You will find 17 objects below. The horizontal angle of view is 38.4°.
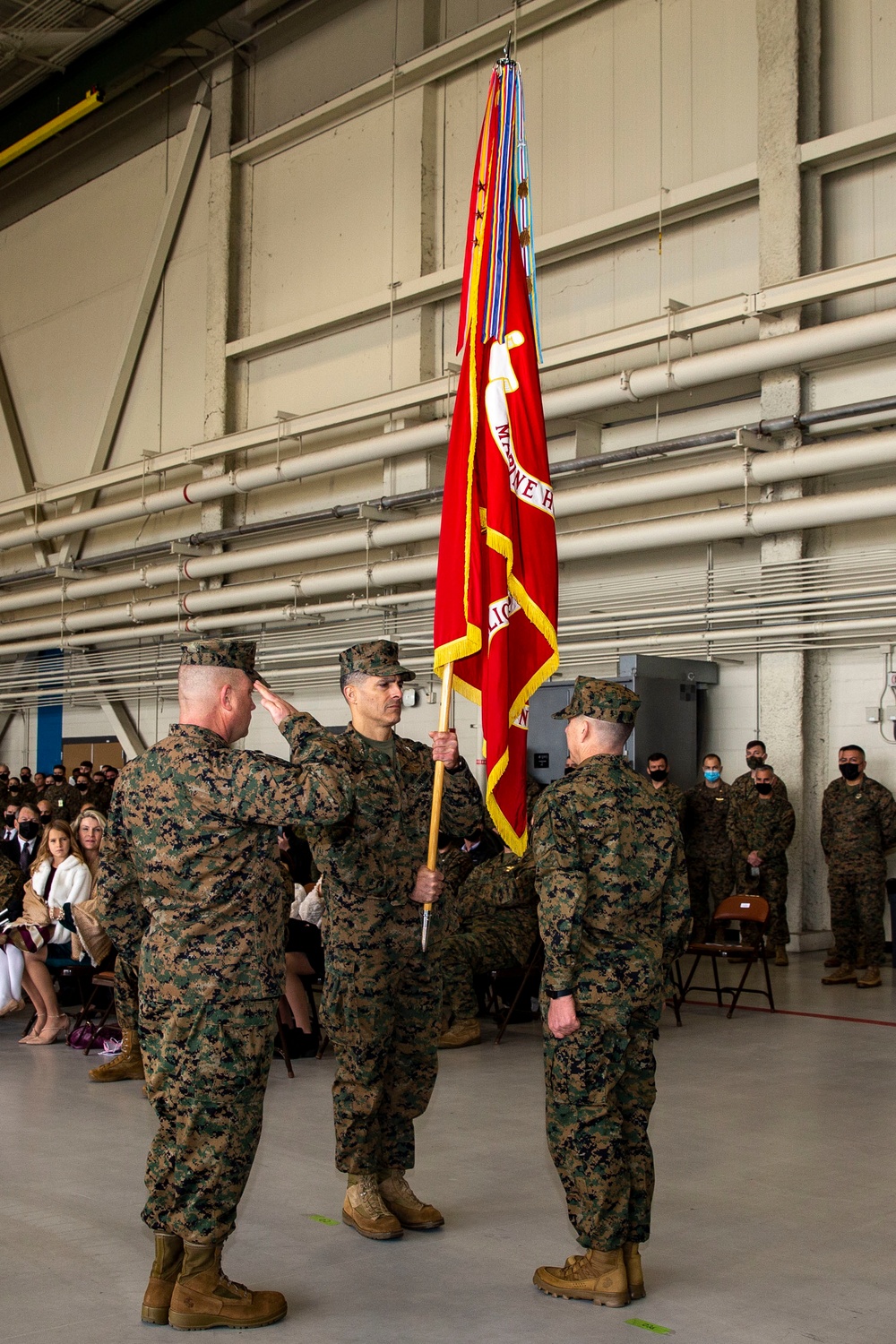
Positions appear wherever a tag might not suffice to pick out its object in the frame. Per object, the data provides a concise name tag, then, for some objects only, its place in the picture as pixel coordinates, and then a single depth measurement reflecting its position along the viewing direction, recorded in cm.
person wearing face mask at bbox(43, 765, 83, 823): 1378
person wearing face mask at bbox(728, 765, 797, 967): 970
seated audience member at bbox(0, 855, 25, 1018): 682
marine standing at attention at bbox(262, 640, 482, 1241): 380
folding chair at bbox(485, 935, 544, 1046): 691
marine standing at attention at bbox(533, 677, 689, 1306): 330
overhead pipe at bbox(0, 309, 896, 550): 918
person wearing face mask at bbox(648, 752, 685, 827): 1003
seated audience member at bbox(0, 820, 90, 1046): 690
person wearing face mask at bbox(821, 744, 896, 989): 910
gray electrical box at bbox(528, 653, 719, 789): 1017
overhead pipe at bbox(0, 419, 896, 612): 913
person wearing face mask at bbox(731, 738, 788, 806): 985
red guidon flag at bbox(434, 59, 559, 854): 396
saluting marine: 310
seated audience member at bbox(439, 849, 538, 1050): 676
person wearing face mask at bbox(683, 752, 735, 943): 1027
